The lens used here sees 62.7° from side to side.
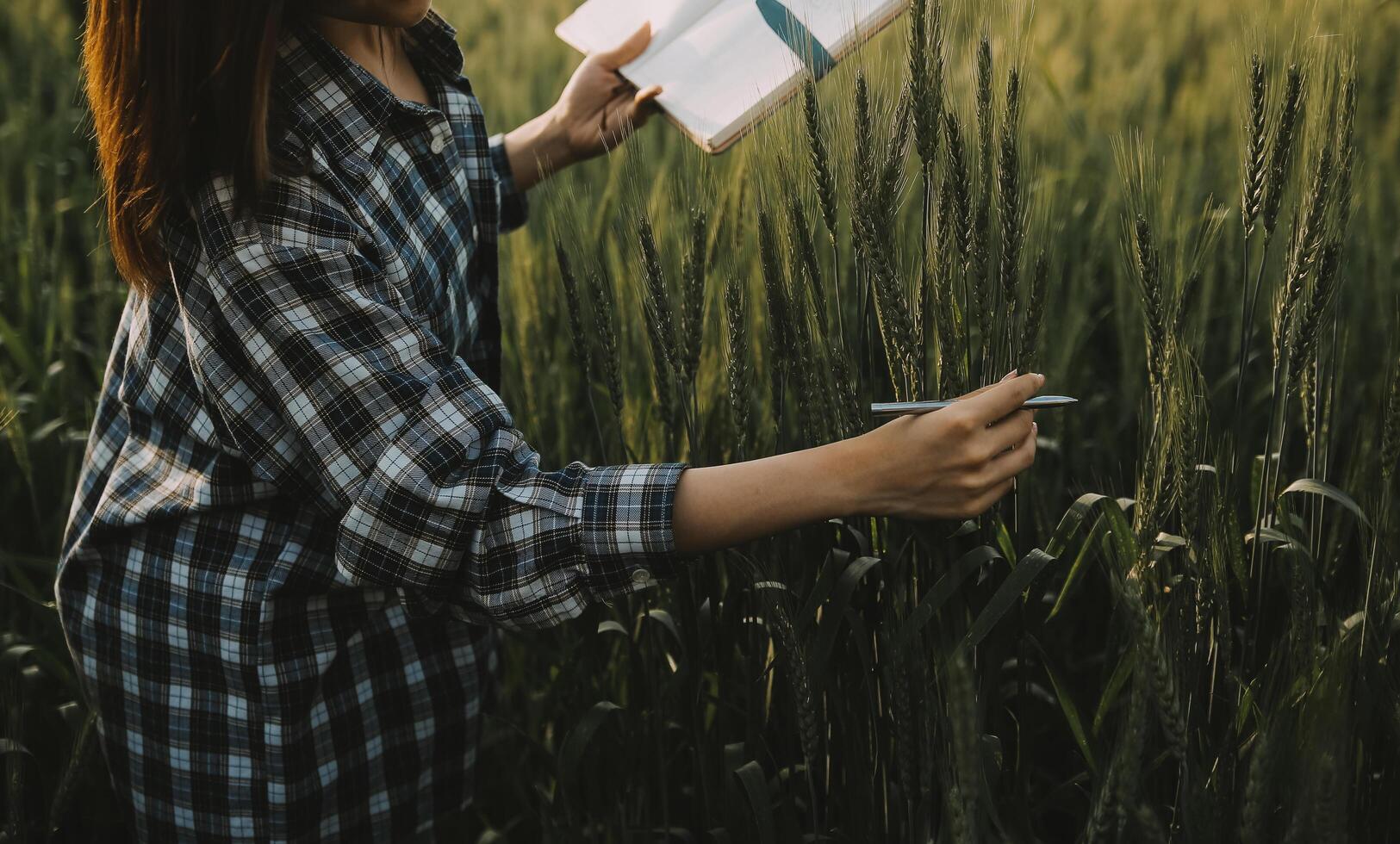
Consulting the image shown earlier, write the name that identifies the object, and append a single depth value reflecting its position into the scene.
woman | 1.01
